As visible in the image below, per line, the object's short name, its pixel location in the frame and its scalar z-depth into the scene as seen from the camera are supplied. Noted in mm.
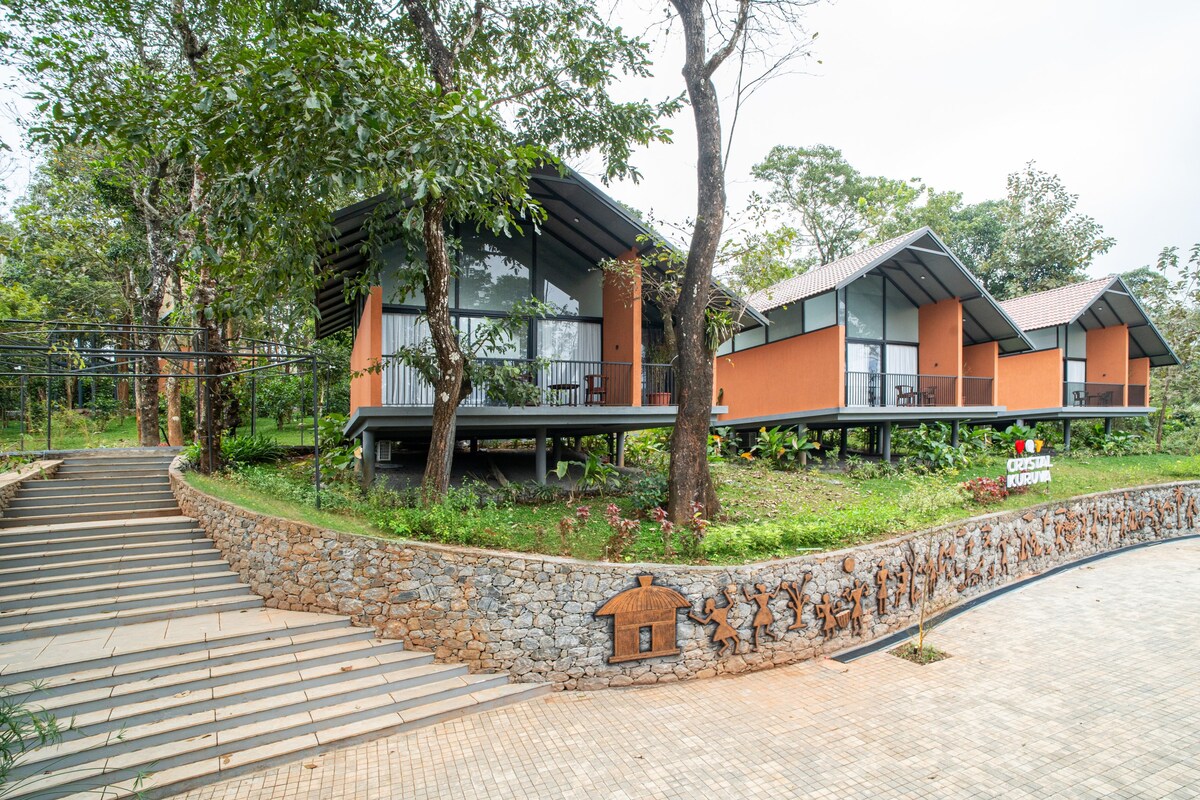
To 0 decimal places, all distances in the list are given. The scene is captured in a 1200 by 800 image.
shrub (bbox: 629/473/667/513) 10164
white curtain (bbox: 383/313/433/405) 11219
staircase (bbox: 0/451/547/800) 5293
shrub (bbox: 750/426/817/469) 15711
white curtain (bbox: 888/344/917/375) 17484
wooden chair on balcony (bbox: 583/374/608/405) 12086
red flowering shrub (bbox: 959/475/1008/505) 11875
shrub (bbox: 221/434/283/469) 13091
